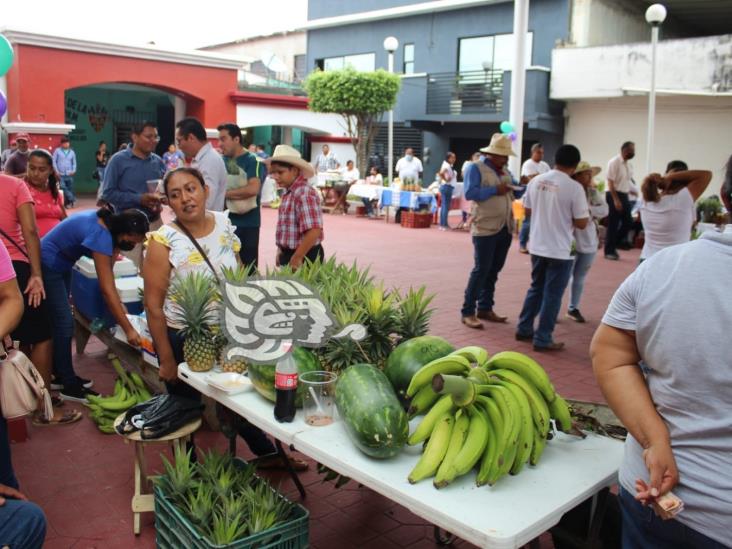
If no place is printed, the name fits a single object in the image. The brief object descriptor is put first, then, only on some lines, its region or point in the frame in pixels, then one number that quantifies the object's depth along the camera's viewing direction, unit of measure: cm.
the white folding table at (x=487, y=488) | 194
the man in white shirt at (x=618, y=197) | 1139
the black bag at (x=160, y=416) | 322
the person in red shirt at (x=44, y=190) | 570
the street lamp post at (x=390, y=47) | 1898
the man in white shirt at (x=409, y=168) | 1811
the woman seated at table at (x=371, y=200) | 1886
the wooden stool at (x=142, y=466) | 325
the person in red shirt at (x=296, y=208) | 523
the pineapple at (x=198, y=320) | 313
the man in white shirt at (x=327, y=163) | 2217
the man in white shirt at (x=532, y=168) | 1230
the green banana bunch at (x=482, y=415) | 215
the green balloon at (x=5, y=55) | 580
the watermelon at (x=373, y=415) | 225
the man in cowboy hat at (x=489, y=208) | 693
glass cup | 262
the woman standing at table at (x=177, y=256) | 354
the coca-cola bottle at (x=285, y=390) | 256
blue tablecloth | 1688
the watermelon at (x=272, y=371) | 275
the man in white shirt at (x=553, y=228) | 631
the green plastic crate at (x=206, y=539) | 252
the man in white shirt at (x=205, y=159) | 605
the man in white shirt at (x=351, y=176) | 2017
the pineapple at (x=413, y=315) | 304
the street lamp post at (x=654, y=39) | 1274
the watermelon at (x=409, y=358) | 274
